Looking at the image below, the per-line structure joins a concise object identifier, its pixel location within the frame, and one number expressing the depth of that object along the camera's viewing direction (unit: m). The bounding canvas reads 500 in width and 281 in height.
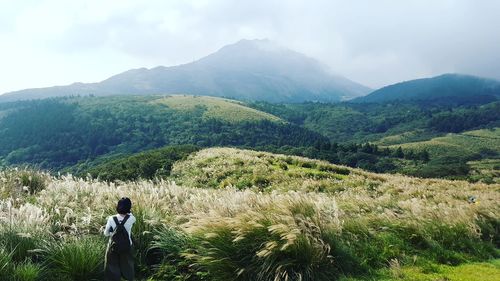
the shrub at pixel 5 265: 7.31
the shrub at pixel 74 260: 7.93
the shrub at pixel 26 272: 7.34
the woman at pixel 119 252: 7.78
